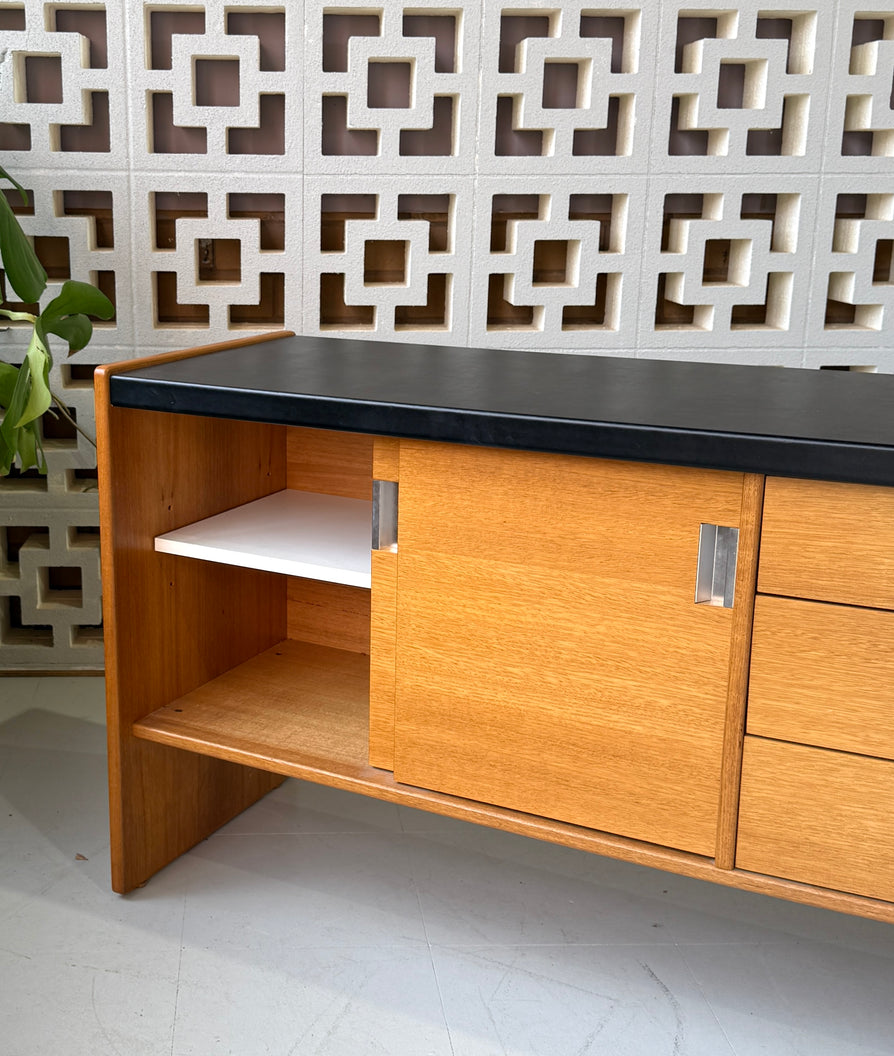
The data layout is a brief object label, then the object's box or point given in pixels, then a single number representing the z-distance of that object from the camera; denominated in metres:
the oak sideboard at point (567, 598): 1.53
